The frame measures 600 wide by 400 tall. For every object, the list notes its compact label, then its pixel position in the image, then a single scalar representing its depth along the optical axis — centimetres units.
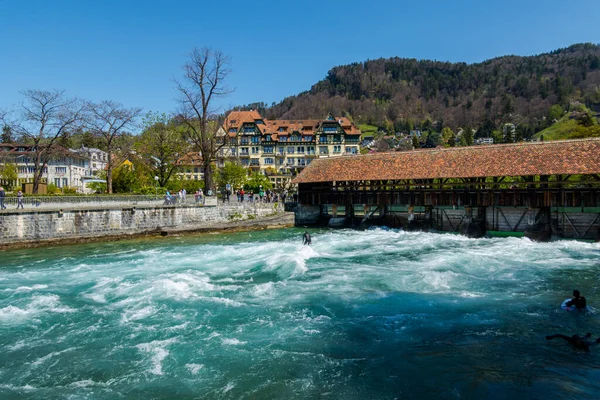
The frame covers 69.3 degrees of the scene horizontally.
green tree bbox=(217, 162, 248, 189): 5012
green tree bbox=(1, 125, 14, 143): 5897
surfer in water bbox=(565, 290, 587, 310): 1159
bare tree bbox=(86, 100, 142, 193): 3517
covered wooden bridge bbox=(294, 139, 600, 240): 2439
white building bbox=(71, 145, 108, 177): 6412
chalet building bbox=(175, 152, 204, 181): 4251
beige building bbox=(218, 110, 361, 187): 6906
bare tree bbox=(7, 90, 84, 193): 3086
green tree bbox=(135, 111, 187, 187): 3978
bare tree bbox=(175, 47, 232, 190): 3475
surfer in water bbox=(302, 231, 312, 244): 2288
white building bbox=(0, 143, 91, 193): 5848
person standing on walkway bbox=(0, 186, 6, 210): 2420
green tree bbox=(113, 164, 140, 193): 4119
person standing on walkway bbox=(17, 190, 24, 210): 2481
